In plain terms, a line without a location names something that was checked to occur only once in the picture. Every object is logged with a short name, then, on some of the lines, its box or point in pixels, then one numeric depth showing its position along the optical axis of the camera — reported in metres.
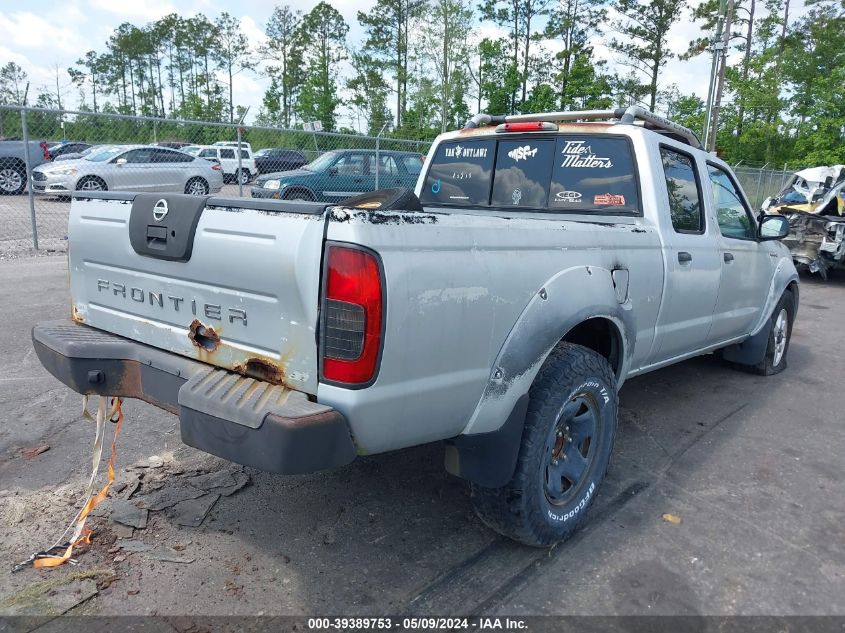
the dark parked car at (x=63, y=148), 20.88
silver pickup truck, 2.00
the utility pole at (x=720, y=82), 18.13
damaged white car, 10.69
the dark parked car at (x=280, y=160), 14.59
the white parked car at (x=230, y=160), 17.40
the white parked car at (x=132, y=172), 13.65
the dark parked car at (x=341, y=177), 12.09
